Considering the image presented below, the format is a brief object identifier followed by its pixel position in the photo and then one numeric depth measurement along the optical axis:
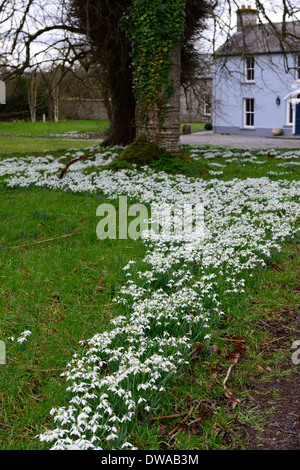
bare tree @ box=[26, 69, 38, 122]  16.50
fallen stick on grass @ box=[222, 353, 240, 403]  2.91
